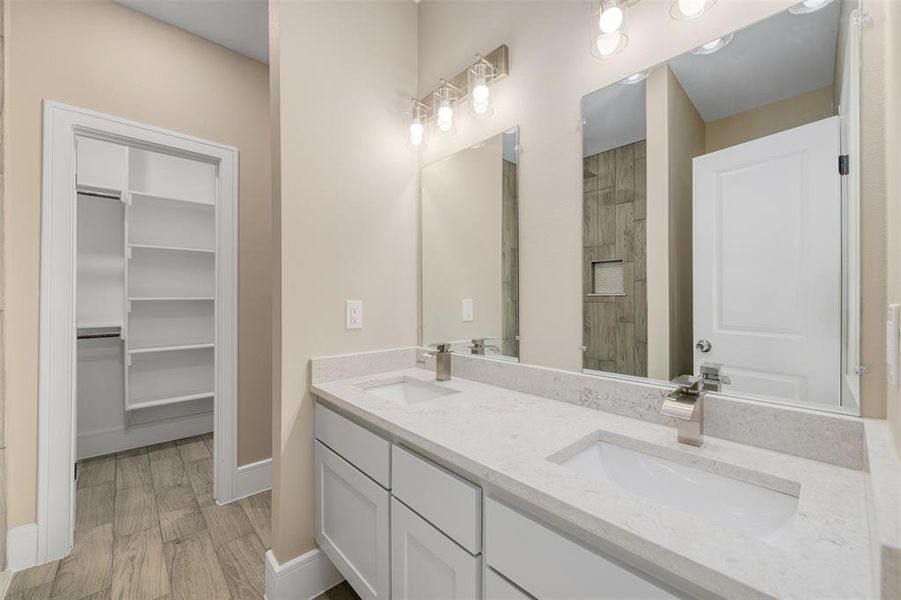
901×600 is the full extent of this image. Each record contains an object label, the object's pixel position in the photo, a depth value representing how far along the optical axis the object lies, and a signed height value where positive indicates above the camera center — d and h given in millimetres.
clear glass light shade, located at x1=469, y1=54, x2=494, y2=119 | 1516 +884
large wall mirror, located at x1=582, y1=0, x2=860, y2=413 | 835 +223
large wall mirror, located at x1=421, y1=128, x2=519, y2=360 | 1513 +232
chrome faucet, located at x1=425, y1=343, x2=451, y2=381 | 1591 -266
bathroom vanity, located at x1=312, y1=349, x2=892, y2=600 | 538 -365
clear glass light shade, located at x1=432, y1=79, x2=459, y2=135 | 1683 +896
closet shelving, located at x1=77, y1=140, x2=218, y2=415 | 2758 +258
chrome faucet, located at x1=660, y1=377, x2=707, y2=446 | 856 -253
